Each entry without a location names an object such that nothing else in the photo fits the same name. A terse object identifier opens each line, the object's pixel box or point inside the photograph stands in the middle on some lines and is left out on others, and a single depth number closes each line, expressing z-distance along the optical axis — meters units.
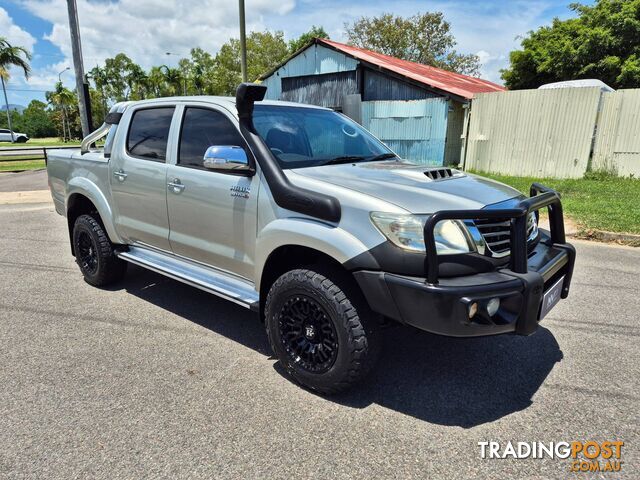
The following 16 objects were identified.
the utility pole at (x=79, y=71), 9.92
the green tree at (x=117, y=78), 67.50
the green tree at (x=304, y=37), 44.50
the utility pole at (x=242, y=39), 10.68
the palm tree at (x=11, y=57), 35.50
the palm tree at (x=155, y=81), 61.27
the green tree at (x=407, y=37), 37.16
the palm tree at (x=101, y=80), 68.06
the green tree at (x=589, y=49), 18.92
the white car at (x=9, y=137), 56.22
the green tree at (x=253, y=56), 47.59
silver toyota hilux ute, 2.41
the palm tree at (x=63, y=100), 62.91
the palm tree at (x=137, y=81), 62.91
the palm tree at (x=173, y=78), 58.62
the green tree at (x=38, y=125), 78.38
